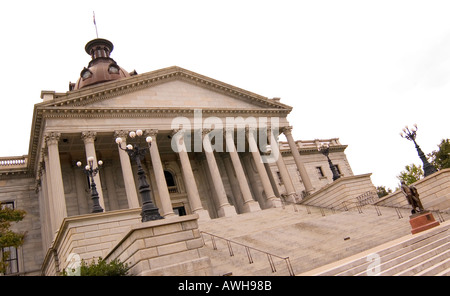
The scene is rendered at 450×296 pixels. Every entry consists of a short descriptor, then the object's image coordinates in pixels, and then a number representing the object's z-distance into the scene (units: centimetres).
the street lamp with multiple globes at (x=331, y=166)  2879
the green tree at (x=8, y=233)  2042
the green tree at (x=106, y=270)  1008
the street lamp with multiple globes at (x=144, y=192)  1162
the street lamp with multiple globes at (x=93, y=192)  1757
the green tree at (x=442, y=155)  4828
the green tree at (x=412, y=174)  5903
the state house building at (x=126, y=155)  2375
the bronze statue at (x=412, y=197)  1705
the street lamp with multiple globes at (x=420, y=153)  2311
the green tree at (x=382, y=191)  7578
